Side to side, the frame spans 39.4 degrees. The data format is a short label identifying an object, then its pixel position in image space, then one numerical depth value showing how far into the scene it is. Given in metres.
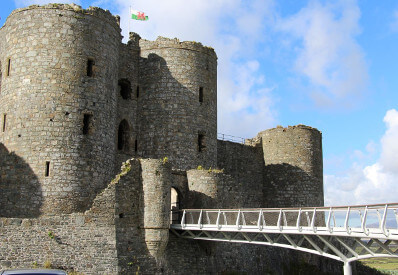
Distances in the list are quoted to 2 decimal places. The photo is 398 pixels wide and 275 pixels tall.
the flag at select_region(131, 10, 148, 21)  31.53
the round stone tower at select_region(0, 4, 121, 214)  23.56
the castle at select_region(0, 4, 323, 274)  22.19
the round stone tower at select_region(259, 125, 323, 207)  34.91
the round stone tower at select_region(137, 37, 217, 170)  29.12
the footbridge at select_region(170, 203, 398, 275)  16.20
